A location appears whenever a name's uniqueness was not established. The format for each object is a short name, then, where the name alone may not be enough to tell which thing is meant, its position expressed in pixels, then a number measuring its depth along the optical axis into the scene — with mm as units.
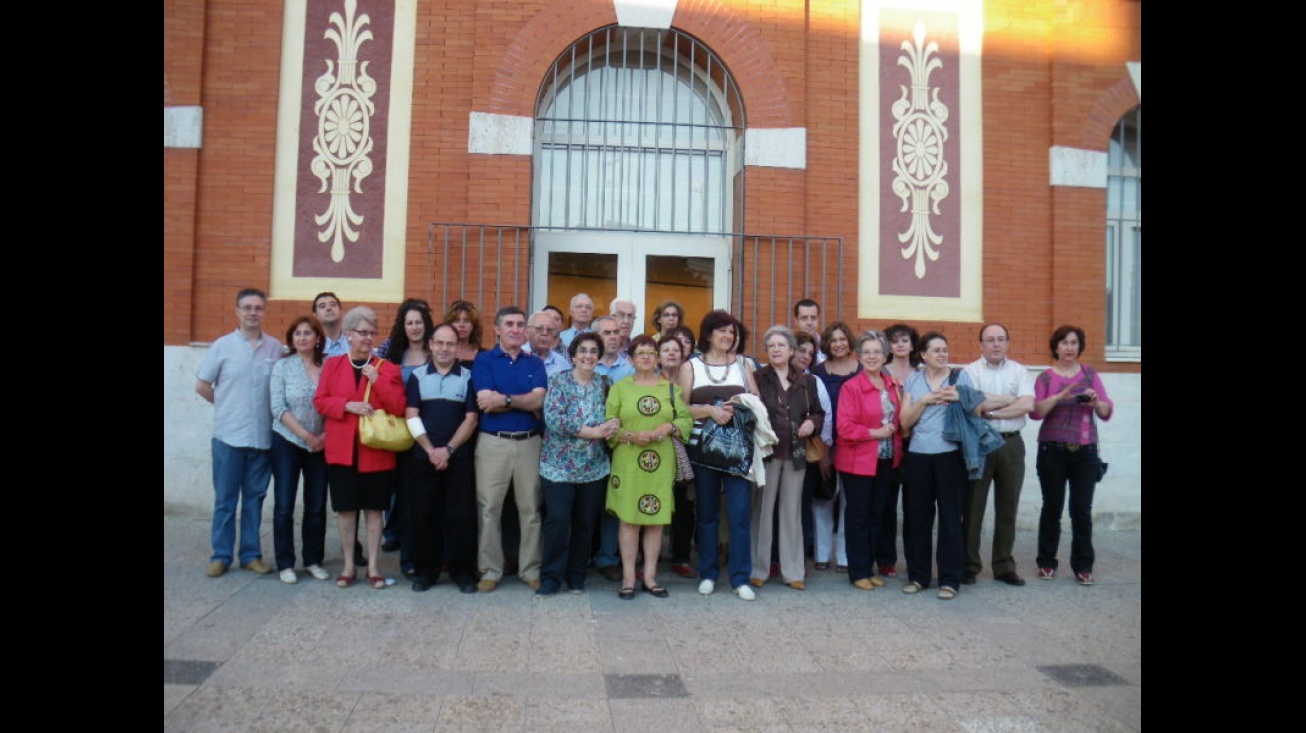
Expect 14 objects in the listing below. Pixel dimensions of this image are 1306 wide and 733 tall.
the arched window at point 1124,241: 9492
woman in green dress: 5859
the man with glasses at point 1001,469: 6602
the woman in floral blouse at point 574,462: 5836
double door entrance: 8953
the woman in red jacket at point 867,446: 6246
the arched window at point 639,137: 8992
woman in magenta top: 6586
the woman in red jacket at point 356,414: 5930
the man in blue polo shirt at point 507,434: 5895
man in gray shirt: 6281
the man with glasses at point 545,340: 6492
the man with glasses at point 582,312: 7102
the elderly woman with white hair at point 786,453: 6277
